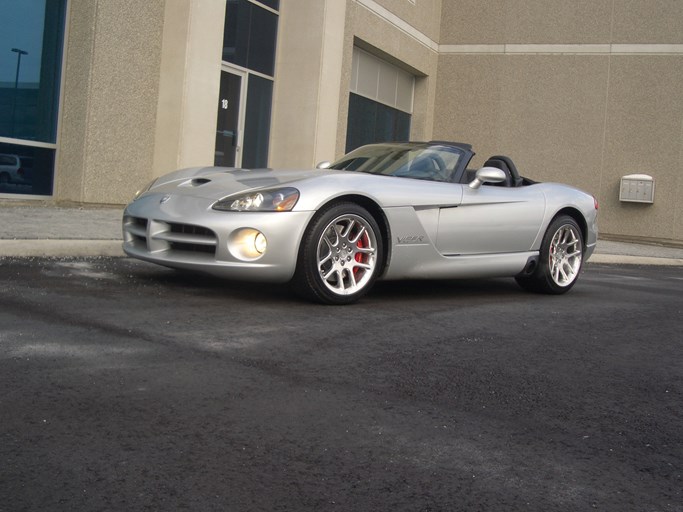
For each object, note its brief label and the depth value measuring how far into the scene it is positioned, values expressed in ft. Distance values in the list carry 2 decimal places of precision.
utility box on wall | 64.80
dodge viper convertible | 18.37
